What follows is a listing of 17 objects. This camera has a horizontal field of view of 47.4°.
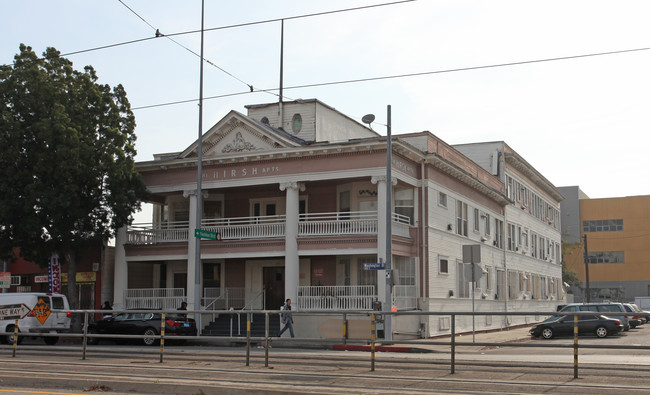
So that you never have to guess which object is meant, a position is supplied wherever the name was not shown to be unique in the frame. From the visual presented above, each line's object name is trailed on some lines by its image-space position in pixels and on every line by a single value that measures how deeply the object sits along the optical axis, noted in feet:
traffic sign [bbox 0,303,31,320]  68.63
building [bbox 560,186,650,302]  268.82
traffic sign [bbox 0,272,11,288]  107.24
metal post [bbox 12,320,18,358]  61.42
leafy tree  96.32
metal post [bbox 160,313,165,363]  54.03
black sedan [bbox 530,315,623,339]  81.20
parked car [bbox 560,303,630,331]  105.70
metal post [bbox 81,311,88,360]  57.93
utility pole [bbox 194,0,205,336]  97.14
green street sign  95.01
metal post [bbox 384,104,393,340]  87.30
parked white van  84.69
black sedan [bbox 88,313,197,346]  90.45
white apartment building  98.63
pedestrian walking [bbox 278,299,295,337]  75.56
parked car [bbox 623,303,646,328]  123.23
